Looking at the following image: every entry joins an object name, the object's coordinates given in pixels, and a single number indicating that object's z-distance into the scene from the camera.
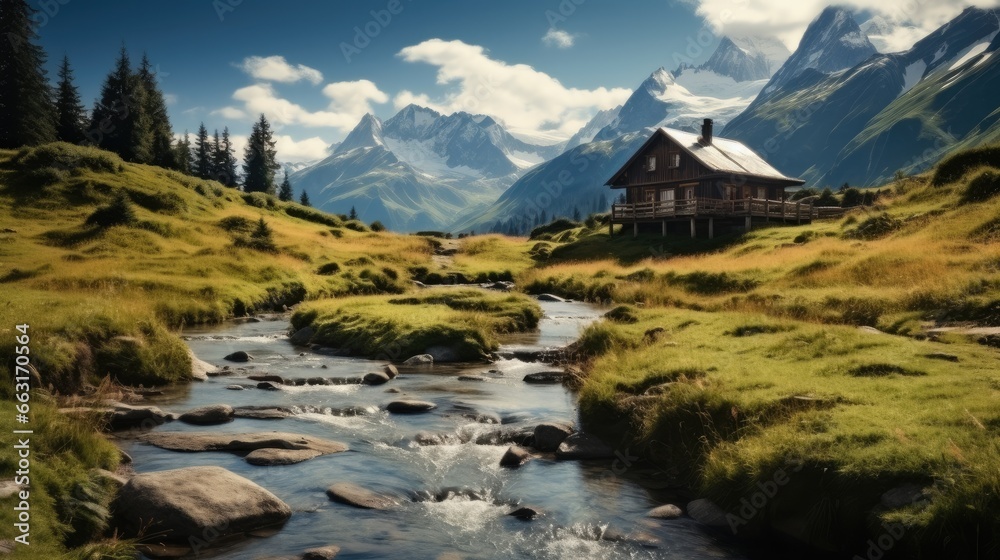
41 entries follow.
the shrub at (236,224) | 59.22
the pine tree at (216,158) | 122.81
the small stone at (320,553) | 9.16
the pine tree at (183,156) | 101.46
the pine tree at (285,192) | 135.00
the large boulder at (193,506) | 9.56
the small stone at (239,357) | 23.33
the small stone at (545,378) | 20.40
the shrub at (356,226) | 92.94
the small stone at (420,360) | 23.27
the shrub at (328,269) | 48.47
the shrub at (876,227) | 38.66
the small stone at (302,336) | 27.82
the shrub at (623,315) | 25.80
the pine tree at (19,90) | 77.50
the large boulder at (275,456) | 12.84
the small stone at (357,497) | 11.16
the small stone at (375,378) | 20.11
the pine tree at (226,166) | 124.13
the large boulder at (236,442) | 13.46
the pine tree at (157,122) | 97.62
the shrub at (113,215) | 49.59
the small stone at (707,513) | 10.48
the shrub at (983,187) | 34.72
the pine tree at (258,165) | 121.62
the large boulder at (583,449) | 13.72
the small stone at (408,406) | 16.95
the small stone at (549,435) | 14.26
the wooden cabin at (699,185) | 62.16
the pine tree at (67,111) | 87.38
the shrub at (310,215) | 92.88
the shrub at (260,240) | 50.42
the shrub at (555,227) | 98.44
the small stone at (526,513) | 10.87
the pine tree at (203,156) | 119.69
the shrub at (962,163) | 40.19
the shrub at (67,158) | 61.88
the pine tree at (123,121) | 86.49
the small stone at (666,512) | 10.85
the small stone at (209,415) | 15.32
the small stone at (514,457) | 13.28
